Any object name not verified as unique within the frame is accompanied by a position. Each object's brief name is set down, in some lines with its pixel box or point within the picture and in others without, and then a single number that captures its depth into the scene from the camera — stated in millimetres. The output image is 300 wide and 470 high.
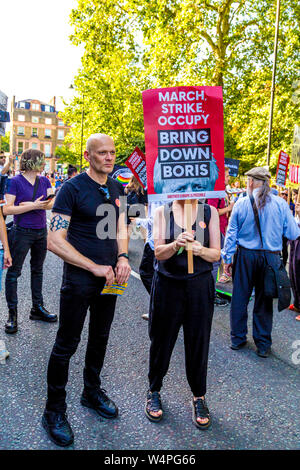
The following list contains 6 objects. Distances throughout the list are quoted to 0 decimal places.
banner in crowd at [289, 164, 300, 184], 7985
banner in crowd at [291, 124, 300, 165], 8383
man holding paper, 2582
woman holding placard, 2801
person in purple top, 4316
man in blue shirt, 4211
